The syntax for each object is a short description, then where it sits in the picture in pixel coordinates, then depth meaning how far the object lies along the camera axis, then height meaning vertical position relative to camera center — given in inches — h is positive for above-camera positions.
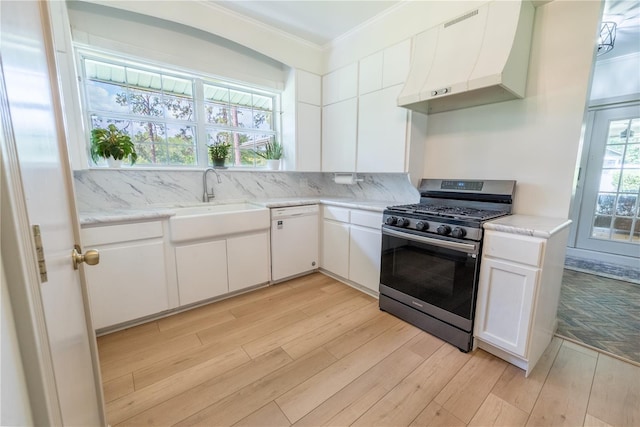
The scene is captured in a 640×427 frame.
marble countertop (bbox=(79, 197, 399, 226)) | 77.1 -12.3
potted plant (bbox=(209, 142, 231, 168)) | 118.3 +8.7
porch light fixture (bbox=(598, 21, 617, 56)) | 108.3 +58.7
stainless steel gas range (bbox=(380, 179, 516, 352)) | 74.2 -23.5
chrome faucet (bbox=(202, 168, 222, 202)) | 116.3 -6.4
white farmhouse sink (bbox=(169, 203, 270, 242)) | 90.0 -17.1
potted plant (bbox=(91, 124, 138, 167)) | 93.3 +9.4
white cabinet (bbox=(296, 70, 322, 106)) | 128.2 +41.1
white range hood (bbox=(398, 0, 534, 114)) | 73.4 +33.9
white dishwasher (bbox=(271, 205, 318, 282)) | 114.9 -29.0
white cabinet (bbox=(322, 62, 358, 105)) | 118.2 +40.6
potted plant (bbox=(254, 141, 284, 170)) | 134.6 +9.6
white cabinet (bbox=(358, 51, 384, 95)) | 107.5 +40.6
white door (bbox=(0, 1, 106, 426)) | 17.7 -3.7
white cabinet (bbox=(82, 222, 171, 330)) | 78.2 -30.0
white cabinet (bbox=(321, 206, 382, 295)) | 104.3 -29.0
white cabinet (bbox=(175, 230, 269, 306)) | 94.0 -34.0
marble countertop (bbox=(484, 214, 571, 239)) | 63.0 -12.3
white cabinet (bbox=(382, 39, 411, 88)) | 98.0 +40.8
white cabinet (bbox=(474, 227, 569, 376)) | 64.5 -29.3
